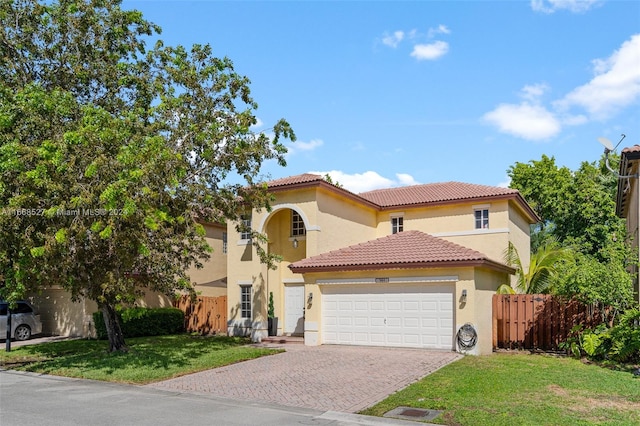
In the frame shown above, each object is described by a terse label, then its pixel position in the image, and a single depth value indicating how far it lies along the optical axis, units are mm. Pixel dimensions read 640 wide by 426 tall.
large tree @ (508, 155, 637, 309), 35094
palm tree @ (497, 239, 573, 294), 22484
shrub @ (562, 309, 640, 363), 15273
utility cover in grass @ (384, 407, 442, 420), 9803
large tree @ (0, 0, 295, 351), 14000
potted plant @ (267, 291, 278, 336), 24000
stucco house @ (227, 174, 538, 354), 18812
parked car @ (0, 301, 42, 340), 23641
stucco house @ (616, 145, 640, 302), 15728
